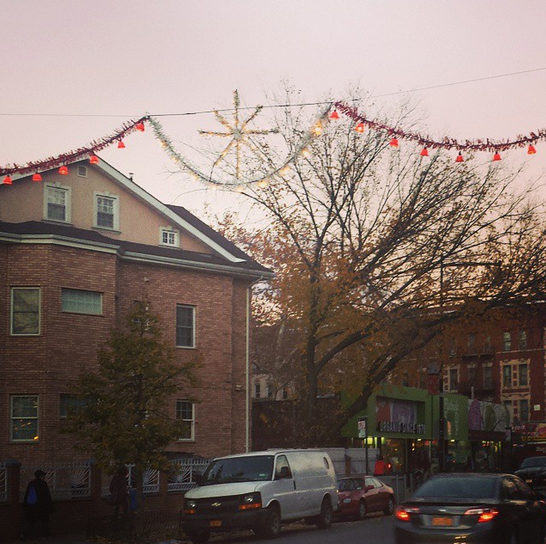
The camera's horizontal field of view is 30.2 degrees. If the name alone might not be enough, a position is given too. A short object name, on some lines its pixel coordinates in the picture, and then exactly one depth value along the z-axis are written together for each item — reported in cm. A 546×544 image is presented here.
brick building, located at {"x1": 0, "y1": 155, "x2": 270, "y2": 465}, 3034
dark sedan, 1457
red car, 2936
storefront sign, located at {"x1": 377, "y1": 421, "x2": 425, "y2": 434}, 4783
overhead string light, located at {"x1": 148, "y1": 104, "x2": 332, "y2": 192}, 2695
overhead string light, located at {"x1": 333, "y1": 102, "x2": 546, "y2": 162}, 2231
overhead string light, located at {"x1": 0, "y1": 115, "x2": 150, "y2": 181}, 2558
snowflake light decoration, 3028
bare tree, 3466
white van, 2202
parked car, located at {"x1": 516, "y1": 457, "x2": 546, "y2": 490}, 4259
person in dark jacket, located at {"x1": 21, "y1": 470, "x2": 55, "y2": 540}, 2381
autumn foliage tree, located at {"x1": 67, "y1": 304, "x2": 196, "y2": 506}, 2373
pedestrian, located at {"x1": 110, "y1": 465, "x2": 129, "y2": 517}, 2442
